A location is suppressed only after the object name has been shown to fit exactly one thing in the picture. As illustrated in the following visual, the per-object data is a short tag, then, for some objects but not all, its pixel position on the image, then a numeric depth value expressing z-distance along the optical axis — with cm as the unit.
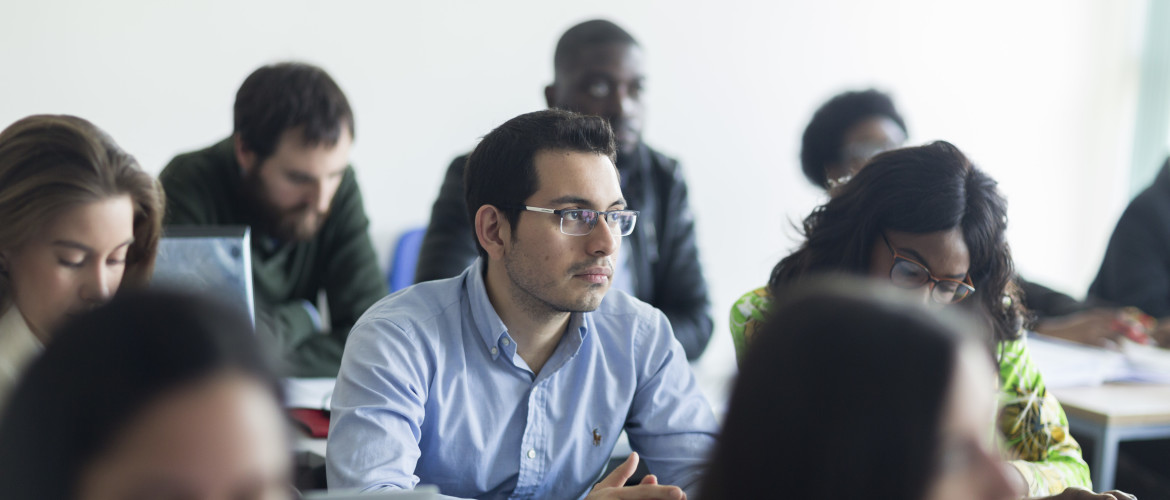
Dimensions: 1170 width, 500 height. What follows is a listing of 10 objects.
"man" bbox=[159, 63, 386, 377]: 339
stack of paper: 344
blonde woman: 281
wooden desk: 327
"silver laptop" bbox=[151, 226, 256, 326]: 288
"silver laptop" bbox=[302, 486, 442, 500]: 204
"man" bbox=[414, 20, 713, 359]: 359
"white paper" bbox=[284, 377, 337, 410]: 309
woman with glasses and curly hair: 294
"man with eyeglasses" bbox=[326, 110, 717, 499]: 286
